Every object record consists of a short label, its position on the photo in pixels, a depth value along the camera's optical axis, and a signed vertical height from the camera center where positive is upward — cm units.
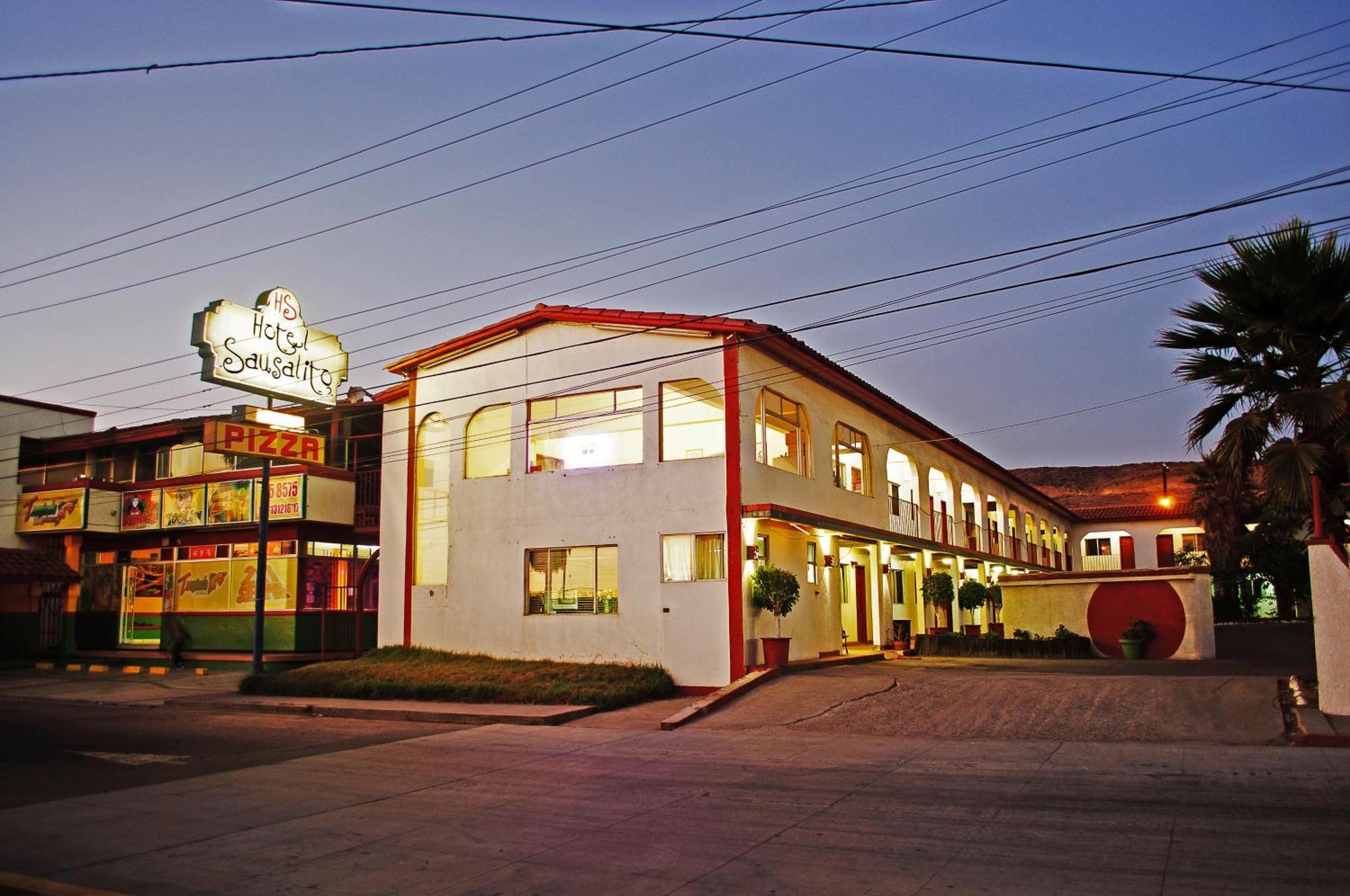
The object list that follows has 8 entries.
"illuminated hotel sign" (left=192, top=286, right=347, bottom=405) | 2209 +551
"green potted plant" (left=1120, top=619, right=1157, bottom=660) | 2309 -125
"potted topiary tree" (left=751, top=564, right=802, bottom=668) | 1942 -17
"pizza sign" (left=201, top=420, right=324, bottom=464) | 2155 +331
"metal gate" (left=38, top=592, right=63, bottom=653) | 3042 -78
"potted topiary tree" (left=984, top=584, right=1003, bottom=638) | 2886 -36
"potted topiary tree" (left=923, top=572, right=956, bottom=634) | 2792 -13
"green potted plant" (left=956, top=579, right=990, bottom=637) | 2841 -31
